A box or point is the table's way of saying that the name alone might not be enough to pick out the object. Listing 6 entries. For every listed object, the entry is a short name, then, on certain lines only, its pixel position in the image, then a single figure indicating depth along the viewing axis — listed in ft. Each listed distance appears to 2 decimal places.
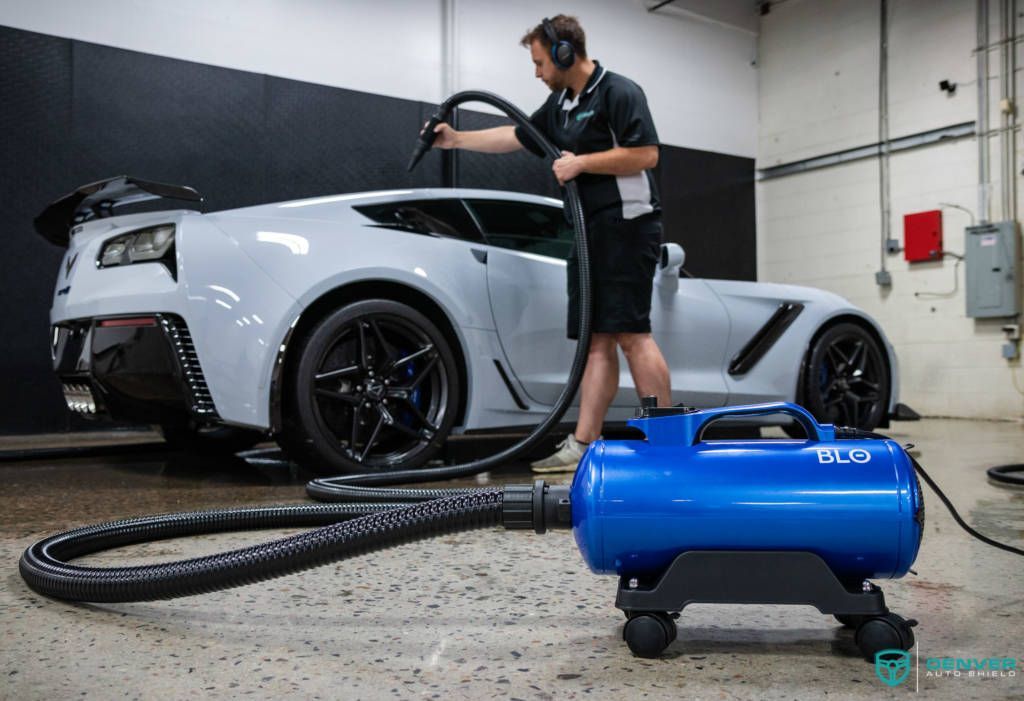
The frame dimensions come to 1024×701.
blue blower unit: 3.45
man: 10.17
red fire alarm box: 26.81
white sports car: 9.11
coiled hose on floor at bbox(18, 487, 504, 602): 3.82
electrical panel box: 24.75
